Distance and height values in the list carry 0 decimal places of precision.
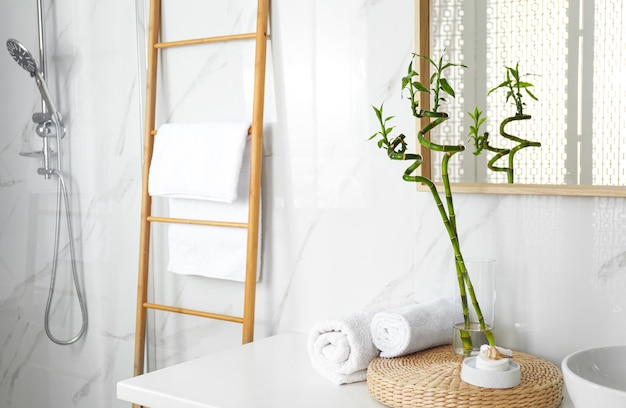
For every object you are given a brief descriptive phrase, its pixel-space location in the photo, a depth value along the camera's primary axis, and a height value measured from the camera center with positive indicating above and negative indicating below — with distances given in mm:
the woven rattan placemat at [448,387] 1487 -341
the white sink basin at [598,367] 1372 -297
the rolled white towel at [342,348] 1688 -302
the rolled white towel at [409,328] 1708 -260
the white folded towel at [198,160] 2219 +138
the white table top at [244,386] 1608 -386
